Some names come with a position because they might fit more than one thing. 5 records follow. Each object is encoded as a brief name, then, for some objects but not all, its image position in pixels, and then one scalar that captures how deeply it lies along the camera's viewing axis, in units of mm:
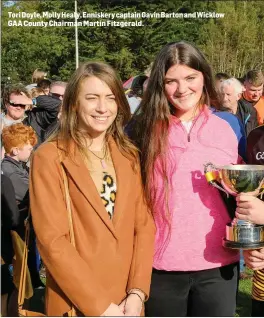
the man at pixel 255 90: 6812
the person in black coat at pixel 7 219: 2543
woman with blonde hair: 2078
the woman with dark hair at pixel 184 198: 2326
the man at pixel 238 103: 5660
